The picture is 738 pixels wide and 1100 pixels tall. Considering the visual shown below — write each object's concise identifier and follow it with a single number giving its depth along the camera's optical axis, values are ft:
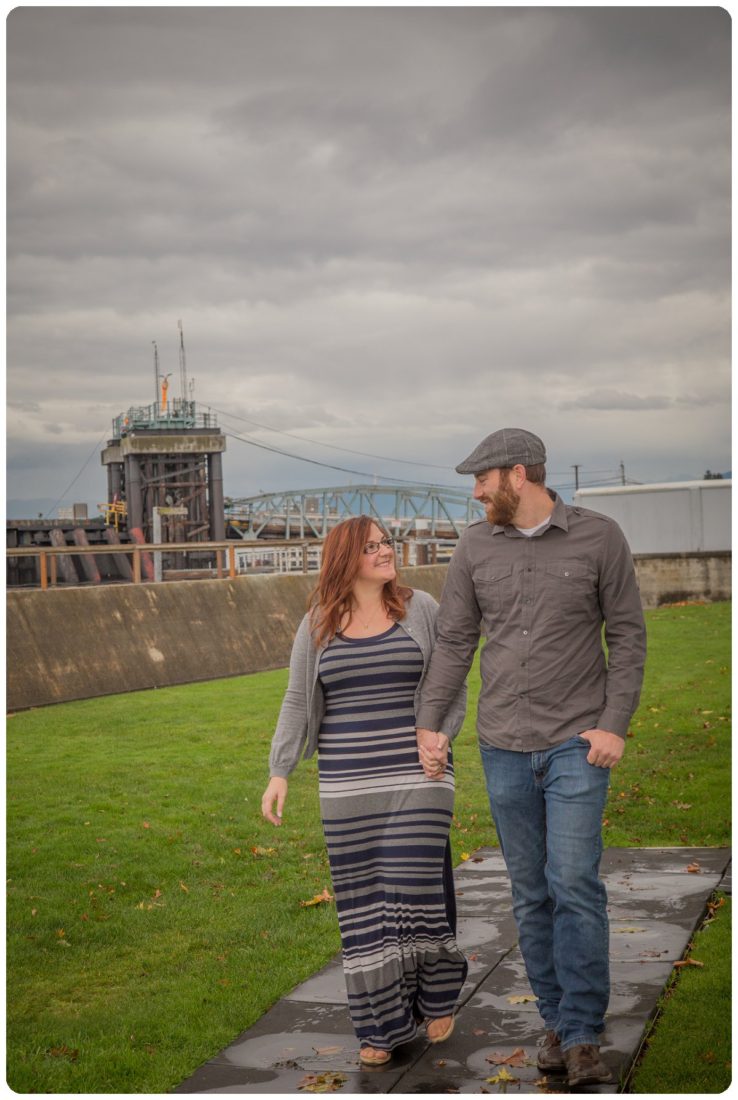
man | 12.92
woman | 13.91
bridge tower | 227.40
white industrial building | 95.09
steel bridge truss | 304.71
